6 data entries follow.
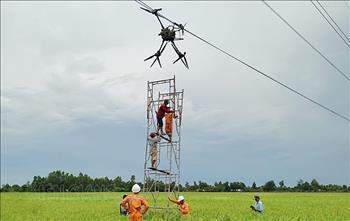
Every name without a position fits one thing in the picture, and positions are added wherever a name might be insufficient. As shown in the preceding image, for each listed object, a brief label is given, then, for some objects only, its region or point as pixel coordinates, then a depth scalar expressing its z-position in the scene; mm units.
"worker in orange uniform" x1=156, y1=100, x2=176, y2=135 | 18891
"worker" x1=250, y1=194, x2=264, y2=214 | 21266
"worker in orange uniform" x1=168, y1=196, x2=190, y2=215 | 17964
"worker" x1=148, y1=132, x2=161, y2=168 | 18672
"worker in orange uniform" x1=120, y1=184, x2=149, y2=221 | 13633
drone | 10979
